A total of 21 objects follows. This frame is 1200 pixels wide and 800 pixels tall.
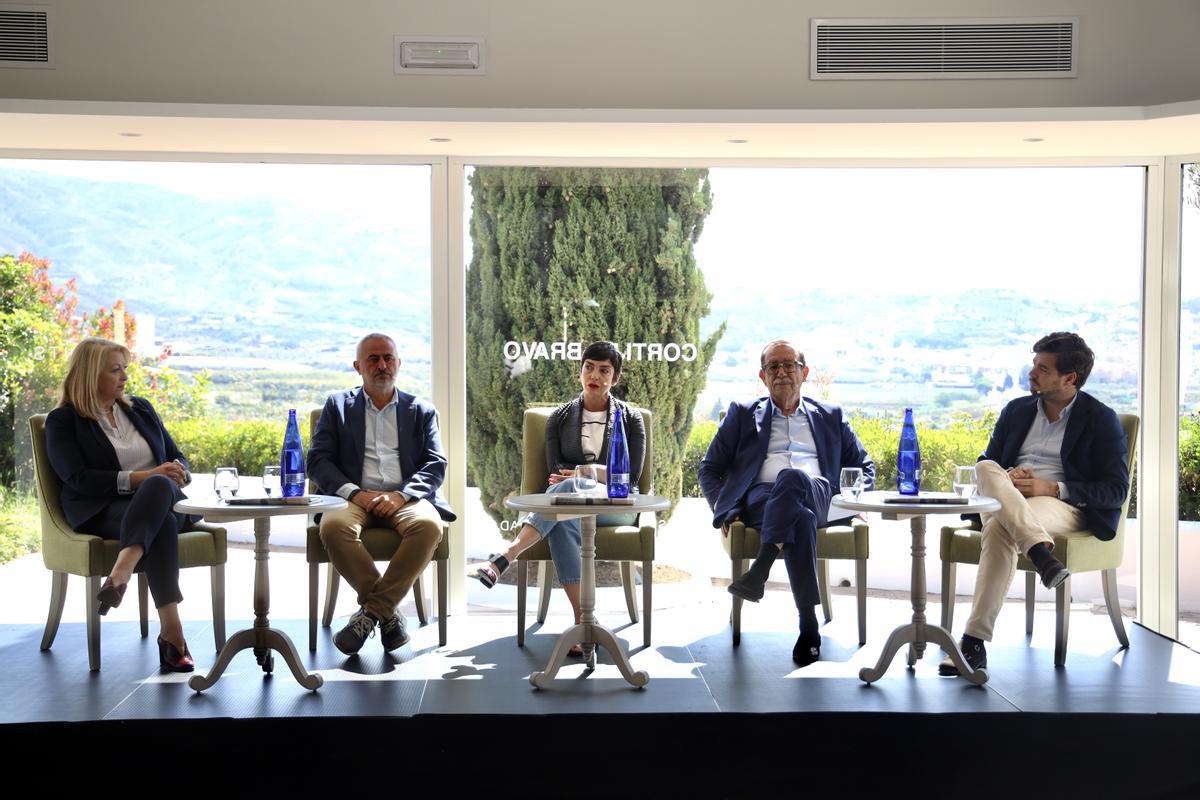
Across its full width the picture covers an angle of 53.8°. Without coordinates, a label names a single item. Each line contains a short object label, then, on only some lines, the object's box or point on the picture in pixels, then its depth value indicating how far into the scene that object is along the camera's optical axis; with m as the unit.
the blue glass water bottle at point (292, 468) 4.50
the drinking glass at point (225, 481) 4.50
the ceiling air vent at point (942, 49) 5.41
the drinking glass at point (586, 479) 4.68
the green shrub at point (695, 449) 6.16
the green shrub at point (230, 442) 6.16
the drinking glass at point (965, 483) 4.53
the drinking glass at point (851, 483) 4.55
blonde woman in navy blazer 4.72
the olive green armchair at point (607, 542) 5.18
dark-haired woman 5.42
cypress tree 6.11
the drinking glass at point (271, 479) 4.49
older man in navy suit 5.22
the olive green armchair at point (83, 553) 4.79
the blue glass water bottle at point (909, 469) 4.61
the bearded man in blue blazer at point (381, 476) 4.93
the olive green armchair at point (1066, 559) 4.91
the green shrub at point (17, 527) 6.04
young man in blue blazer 4.80
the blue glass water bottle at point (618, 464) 4.53
